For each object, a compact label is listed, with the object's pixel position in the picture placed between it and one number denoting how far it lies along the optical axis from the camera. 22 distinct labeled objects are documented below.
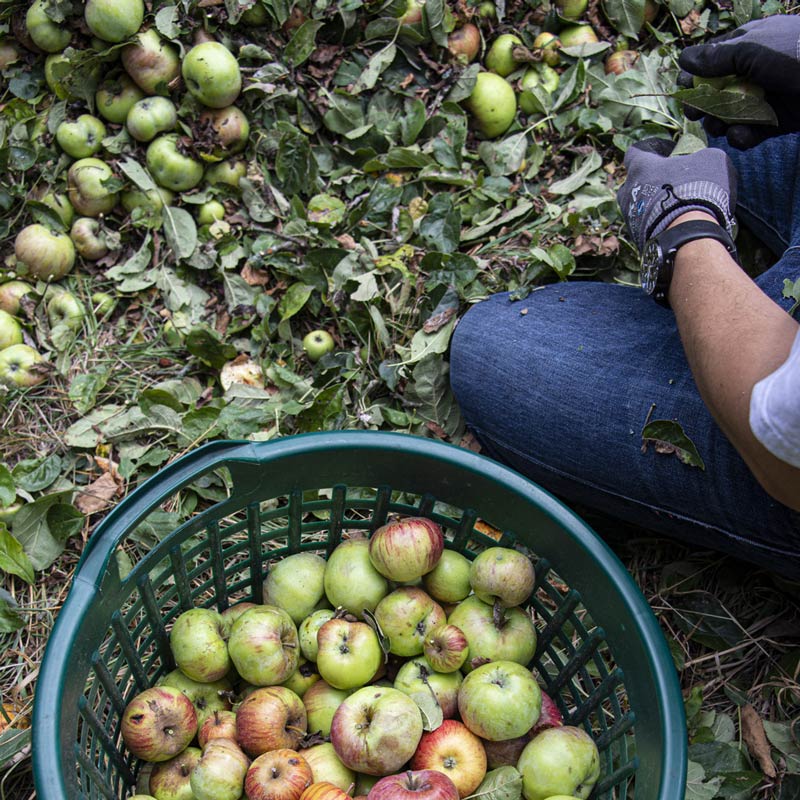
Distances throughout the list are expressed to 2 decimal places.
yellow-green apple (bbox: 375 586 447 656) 1.75
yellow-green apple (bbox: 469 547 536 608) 1.72
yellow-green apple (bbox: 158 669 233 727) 1.77
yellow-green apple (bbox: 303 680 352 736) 1.73
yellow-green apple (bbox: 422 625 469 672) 1.68
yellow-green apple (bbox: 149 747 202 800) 1.61
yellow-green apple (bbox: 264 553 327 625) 1.87
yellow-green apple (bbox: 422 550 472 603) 1.85
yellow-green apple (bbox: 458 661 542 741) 1.57
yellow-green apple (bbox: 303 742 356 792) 1.60
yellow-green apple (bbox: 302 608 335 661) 1.80
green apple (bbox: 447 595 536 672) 1.73
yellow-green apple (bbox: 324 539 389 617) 1.81
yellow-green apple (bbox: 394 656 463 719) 1.69
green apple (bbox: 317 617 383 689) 1.67
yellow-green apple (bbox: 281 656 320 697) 1.79
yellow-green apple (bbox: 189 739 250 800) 1.52
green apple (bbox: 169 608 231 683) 1.69
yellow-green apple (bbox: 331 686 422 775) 1.52
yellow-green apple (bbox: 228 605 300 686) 1.66
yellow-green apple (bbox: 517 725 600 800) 1.54
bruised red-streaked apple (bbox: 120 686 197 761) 1.58
